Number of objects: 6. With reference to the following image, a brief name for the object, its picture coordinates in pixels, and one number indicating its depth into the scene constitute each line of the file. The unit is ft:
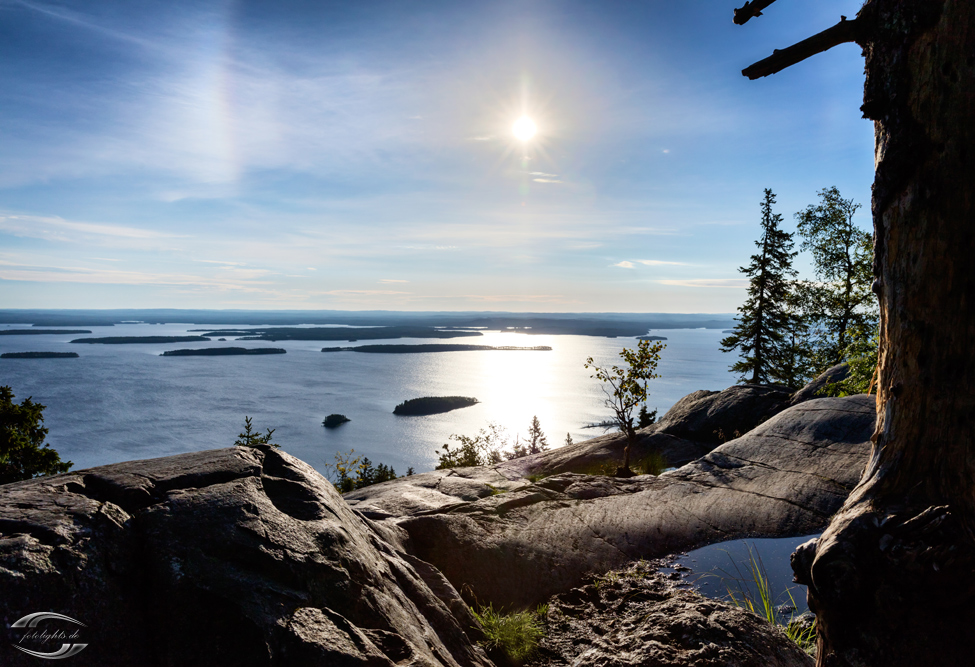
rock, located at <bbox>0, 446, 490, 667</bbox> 8.25
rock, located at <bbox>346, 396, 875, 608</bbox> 20.63
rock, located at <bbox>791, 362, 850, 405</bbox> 49.67
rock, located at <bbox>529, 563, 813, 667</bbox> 12.07
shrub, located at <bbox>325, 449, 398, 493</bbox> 38.78
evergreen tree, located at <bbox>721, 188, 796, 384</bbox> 97.76
